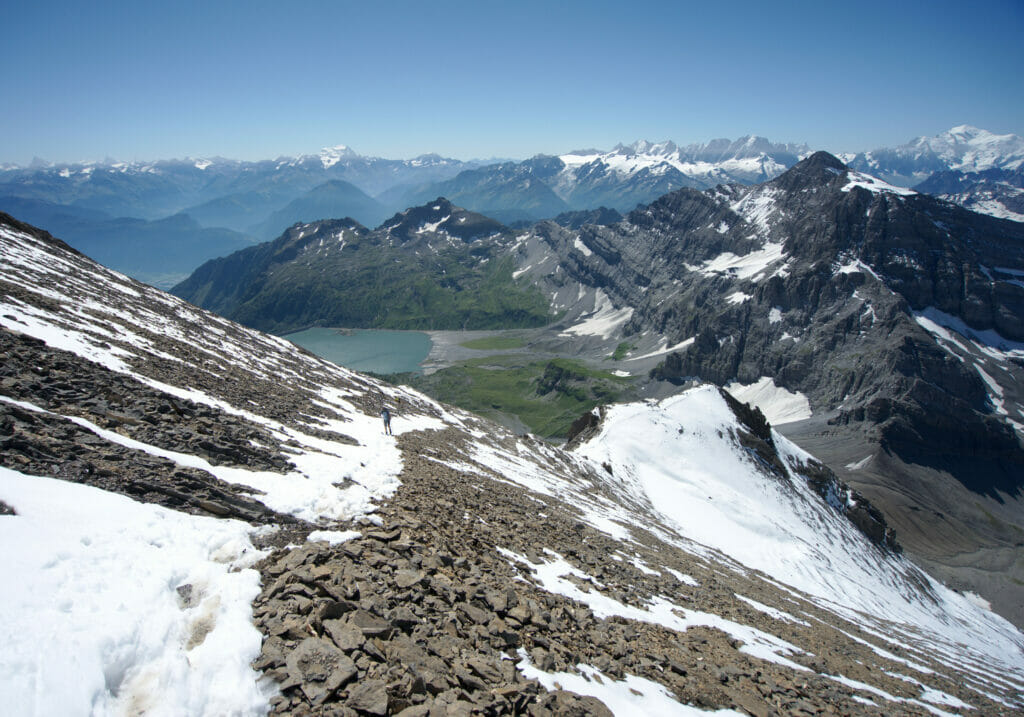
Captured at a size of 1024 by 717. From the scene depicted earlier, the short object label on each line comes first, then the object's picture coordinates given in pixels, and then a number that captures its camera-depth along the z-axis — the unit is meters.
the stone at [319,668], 7.62
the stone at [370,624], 9.19
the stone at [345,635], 8.60
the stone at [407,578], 11.28
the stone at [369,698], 7.48
